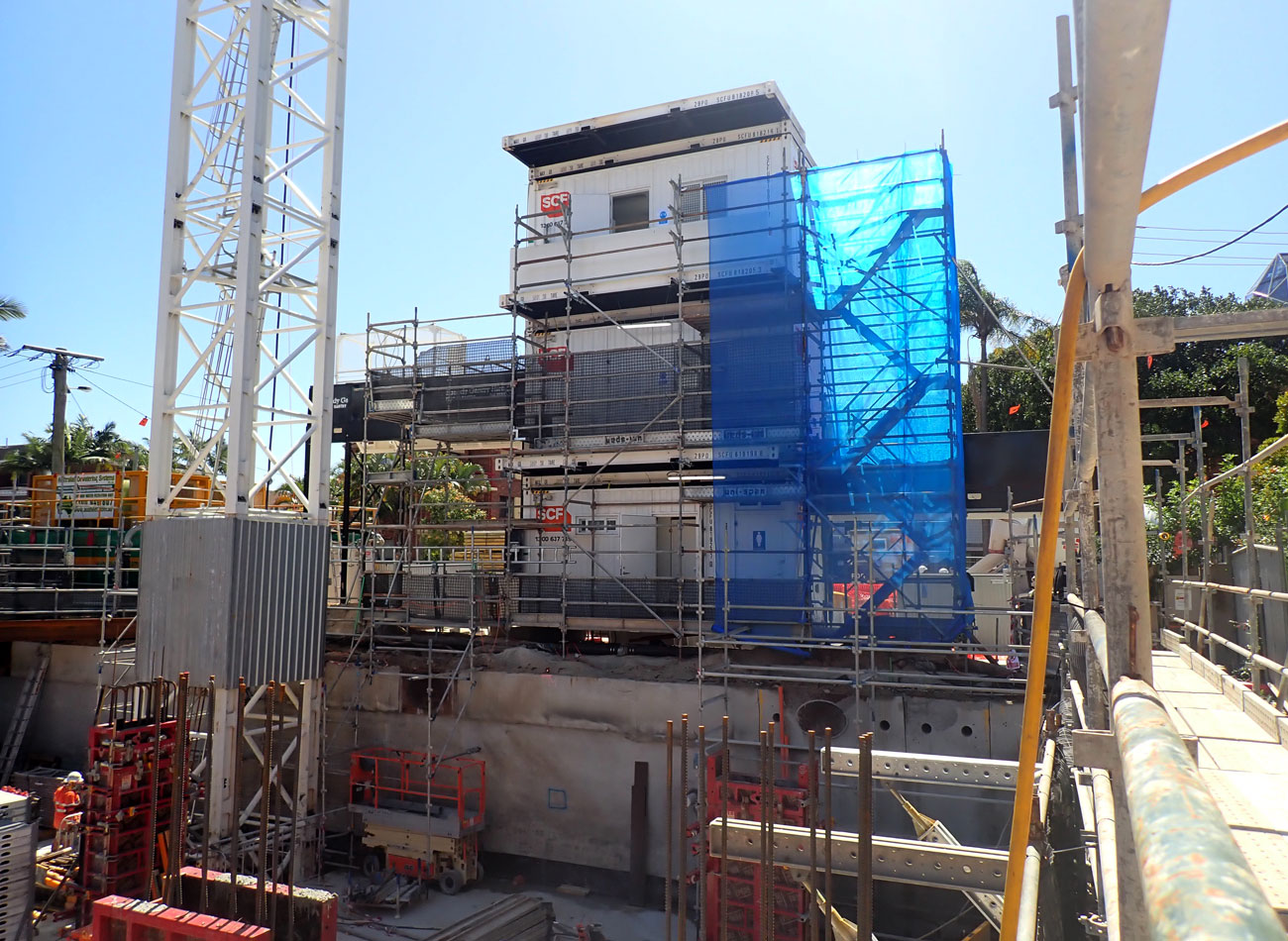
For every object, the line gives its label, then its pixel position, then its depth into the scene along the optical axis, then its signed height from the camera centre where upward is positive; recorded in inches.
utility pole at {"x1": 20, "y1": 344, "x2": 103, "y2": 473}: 1187.3 +198.5
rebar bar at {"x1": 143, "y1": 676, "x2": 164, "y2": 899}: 426.8 -104.3
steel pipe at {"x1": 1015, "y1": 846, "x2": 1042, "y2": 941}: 150.4 -62.1
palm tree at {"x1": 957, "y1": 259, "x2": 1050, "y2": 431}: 1449.3 +399.0
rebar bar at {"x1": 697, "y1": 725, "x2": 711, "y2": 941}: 266.9 -84.0
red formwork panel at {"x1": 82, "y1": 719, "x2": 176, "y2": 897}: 433.7 -126.4
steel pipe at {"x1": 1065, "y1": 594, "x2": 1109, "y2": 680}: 149.3 -15.4
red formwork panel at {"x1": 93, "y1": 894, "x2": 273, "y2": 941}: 301.9 -130.3
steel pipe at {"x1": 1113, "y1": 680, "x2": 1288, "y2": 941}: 31.7 -12.6
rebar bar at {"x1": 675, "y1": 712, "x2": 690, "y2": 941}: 267.4 -77.8
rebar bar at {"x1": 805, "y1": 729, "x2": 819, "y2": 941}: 213.0 -66.1
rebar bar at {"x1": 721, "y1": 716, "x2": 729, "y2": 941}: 234.5 -73.7
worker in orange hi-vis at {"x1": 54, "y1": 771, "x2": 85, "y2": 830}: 532.6 -147.4
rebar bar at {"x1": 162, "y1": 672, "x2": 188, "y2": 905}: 333.7 -91.3
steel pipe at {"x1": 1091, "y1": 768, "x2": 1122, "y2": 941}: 119.9 -42.7
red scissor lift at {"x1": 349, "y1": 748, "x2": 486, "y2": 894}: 531.5 -160.0
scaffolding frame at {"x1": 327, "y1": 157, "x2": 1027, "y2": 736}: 620.1 +74.5
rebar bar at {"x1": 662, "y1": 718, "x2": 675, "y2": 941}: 284.5 -74.7
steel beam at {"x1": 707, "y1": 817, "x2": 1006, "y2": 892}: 190.7 -71.5
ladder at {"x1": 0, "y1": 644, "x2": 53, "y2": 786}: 701.9 -129.9
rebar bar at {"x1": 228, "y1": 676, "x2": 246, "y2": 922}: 347.3 -101.6
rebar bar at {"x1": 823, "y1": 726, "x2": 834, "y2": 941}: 201.2 -62.5
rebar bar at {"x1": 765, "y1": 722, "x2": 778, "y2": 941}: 214.7 -68.4
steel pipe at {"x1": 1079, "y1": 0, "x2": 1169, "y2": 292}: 61.1 +32.9
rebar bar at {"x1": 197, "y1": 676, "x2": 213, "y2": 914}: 350.9 -93.9
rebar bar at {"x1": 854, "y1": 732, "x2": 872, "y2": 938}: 197.6 -64.5
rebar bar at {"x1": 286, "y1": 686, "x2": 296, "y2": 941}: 349.4 -145.1
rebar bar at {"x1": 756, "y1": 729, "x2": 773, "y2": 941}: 220.4 -75.3
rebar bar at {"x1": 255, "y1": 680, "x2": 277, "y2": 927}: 332.5 -102.8
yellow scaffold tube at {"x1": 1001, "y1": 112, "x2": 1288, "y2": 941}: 77.8 +5.1
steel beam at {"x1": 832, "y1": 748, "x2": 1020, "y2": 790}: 230.2 -56.4
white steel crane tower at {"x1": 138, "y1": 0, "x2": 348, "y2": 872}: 528.1 +80.0
